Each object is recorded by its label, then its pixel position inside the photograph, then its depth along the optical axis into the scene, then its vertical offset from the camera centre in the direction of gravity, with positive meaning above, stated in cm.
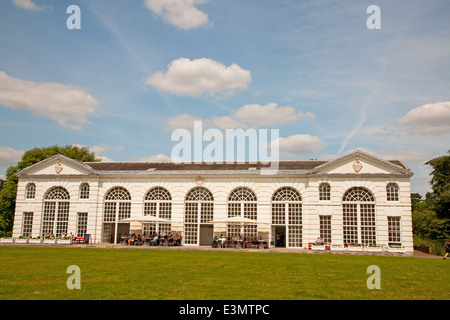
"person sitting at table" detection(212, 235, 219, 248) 2870 -229
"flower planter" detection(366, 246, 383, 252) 2662 -244
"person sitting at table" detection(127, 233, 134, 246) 2995 -228
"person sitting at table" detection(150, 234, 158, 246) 2924 -228
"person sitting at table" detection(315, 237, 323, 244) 2789 -201
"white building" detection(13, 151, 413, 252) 2853 +102
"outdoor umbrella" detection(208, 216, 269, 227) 2811 -63
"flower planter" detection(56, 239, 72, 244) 2997 -244
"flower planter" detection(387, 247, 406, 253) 2672 -248
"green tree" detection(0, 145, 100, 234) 4322 +499
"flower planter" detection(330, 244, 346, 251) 2704 -242
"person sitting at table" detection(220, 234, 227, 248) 2842 -222
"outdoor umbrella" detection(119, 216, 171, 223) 2931 -62
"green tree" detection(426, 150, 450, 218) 3641 +296
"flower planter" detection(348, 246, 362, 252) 2664 -240
